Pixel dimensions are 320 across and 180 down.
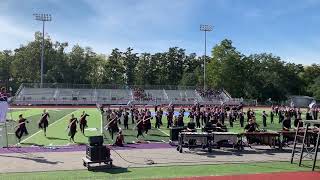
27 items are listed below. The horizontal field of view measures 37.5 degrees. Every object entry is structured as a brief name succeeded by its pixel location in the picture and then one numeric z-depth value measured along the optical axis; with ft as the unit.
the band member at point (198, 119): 120.88
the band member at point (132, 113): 128.88
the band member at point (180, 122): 94.79
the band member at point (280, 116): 140.67
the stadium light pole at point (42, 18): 267.59
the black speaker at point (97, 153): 58.13
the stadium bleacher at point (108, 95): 253.85
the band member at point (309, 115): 112.98
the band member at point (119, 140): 80.94
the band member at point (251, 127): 80.38
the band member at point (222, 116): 126.52
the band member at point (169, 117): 116.07
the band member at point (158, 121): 116.98
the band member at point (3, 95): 77.61
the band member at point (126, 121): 113.29
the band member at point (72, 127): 85.98
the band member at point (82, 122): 96.32
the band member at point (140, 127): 91.18
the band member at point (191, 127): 80.02
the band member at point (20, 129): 84.64
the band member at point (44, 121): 95.75
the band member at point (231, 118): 126.98
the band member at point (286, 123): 91.24
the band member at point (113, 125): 91.69
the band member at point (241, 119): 125.18
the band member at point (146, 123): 97.14
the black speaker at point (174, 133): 82.48
